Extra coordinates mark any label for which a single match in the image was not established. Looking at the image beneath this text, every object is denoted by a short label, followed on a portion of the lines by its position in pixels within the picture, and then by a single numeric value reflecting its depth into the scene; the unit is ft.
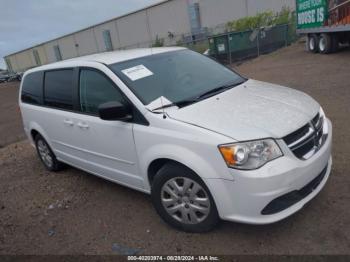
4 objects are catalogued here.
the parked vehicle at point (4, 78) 154.01
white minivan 9.24
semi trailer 45.51
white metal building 119.03
